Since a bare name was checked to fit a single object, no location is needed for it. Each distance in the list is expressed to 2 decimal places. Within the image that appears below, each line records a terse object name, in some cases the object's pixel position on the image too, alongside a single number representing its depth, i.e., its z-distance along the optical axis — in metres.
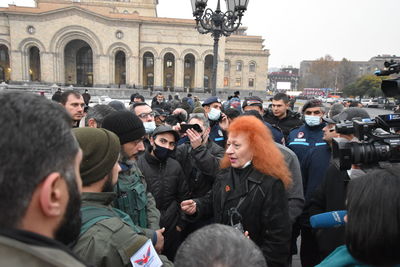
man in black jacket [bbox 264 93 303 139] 5.48
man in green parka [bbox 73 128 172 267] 1.38
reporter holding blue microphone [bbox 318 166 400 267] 1.16
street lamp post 7.23
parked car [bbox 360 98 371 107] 34.34
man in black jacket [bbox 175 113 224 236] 3.20
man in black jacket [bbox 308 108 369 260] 2.12
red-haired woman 2.26
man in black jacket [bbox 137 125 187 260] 2.97
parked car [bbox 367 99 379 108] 32.00
